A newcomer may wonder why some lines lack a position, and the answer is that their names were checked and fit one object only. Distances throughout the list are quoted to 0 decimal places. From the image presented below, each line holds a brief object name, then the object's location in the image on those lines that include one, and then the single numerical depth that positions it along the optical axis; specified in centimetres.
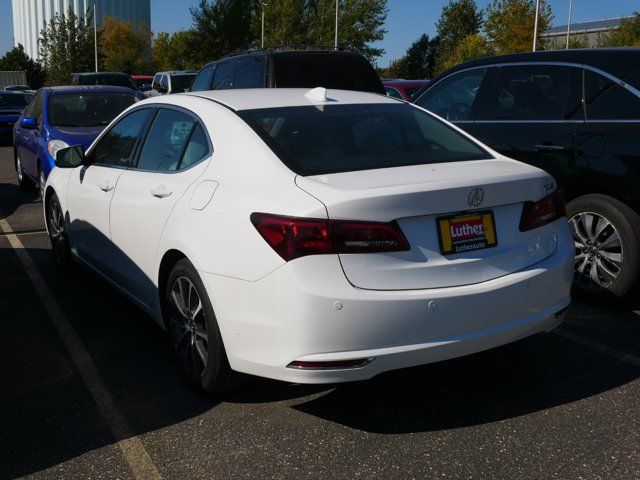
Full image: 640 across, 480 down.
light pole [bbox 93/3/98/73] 5906
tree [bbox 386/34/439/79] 7475
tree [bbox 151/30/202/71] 6295
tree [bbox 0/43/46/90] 7000
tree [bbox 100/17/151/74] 6769
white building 11175
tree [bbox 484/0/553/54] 4888
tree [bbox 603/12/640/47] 4470
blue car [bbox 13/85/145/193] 925
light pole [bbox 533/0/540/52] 4164
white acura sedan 323
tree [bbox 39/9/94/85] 5531
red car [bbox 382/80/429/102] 1512
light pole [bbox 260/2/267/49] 5781
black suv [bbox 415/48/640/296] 507
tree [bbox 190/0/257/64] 6184
